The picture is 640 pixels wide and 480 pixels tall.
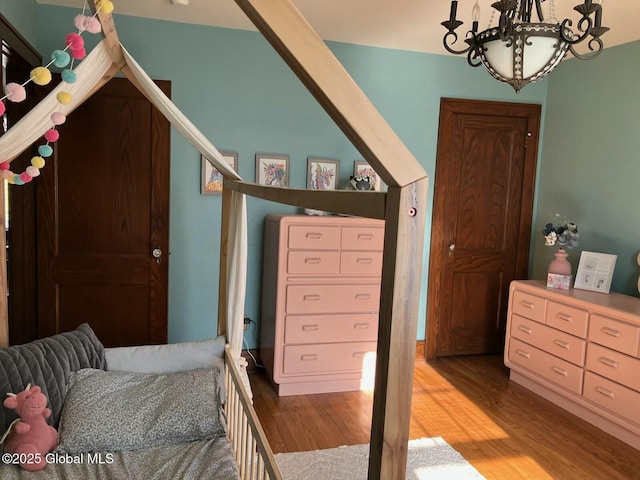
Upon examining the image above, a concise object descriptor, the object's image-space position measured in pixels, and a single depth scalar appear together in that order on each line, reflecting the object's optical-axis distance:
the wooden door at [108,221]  3.49
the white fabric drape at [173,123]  2.12
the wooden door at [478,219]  4.24
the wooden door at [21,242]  3.28
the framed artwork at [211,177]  3.72
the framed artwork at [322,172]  3.92
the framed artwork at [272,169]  3.82
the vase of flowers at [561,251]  3.76
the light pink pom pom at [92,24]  1.54
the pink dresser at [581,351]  3.06
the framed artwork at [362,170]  4.01
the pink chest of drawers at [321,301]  3.50
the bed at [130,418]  1.92
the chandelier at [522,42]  1.92
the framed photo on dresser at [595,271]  3.61
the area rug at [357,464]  2.63
